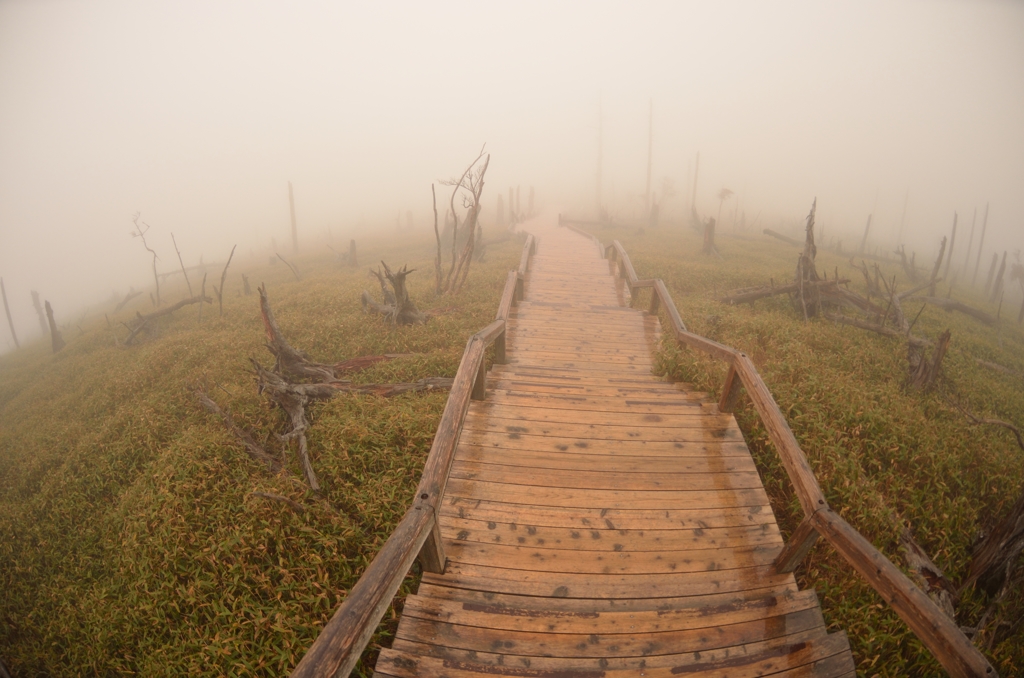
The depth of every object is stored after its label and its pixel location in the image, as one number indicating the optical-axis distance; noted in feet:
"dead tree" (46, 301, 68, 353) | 54.80
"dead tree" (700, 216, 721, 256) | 66.24
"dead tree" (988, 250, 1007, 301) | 67.37
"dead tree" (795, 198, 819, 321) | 37.35
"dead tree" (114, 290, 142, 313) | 71.26
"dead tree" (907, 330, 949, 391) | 23.66
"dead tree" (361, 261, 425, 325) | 33.14
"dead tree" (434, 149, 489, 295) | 45.65
